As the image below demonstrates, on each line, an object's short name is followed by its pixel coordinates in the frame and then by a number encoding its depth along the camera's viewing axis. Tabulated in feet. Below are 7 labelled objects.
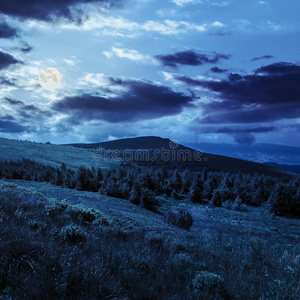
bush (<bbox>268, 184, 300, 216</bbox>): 158.81
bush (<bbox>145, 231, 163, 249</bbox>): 24.22
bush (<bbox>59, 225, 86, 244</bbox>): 18.83
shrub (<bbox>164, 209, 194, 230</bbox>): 74.38
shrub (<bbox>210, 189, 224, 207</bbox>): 181.68
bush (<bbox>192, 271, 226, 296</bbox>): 14.15
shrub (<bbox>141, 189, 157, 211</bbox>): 134.53
